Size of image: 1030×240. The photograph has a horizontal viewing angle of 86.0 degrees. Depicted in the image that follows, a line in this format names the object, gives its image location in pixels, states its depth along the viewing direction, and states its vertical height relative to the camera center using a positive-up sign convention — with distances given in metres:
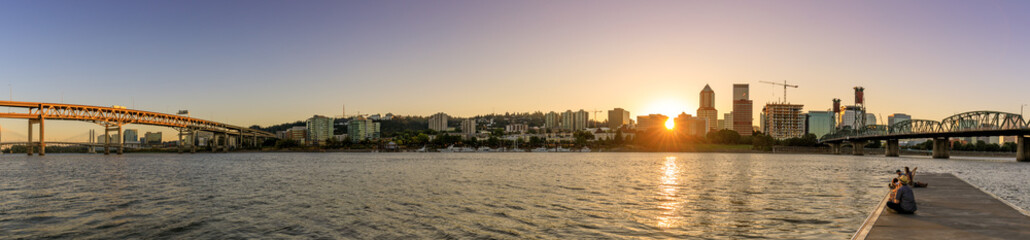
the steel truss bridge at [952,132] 120.50 -0.75
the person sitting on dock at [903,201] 19.09 -2.53
